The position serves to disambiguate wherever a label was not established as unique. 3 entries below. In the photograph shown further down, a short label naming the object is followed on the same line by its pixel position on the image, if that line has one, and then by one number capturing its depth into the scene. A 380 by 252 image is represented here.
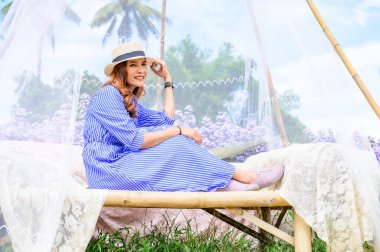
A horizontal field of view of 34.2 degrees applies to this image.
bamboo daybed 2.97
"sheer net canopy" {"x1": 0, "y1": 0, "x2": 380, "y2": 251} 2.89
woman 3.11
